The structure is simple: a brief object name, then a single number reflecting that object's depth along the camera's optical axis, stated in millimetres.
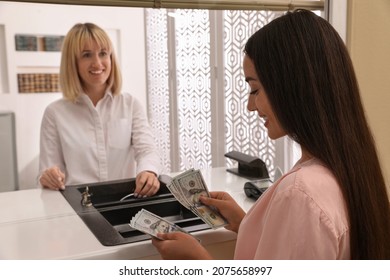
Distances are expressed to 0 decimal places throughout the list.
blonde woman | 1485
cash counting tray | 1101
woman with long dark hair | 630
